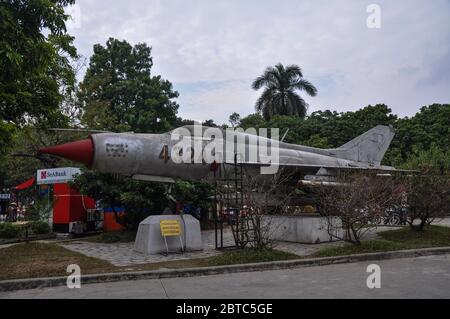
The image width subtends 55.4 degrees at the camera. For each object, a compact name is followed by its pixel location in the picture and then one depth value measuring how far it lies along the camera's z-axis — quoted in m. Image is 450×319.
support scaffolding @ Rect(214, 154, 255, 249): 11.39
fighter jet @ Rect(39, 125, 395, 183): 11.14
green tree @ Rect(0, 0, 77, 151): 9.51
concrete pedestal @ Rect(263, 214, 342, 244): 13.65
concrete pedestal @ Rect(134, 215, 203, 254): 11.84
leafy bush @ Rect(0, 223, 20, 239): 17.33
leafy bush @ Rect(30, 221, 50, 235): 18.53
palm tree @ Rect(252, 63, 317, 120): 47.03
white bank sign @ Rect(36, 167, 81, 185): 18.48
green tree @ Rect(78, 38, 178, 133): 29.56
